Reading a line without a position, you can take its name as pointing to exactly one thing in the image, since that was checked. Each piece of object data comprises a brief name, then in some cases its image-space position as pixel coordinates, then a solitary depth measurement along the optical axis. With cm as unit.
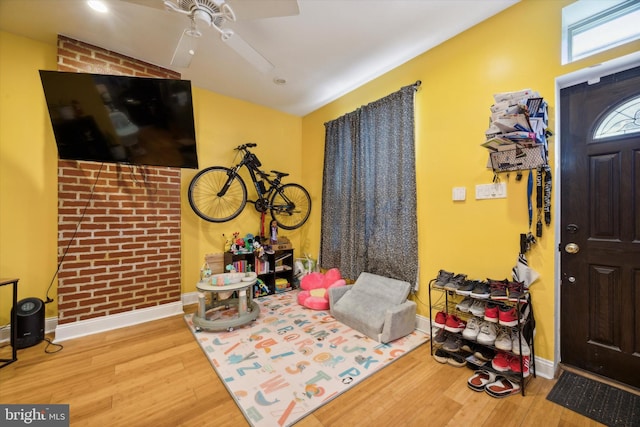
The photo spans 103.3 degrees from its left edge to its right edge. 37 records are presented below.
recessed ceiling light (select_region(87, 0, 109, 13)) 196
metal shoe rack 170
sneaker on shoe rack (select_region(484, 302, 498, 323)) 181
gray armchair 231
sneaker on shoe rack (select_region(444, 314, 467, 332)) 203
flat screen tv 210
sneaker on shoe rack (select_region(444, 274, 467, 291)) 205
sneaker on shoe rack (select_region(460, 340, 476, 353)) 208
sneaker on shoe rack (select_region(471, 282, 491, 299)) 186
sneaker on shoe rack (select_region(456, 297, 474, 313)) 198
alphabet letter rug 158
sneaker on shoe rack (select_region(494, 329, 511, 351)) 177
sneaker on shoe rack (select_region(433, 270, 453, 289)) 214
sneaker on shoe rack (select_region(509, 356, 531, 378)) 173
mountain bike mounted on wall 338
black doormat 144
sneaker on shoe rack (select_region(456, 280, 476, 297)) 195
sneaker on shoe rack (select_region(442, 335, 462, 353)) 202
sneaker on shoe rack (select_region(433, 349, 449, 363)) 202
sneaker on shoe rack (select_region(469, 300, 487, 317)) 190
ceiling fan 159
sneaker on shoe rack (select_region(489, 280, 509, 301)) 180
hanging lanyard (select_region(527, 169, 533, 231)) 190
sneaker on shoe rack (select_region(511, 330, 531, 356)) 175
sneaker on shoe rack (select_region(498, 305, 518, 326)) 173
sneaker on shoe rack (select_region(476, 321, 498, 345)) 184
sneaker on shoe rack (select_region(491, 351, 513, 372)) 177
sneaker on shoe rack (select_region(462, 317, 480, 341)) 191
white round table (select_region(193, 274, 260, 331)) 244
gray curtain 267
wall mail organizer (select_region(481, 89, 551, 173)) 172
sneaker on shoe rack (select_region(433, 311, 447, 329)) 210
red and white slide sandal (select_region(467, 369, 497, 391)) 171
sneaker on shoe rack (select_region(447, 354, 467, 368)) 196
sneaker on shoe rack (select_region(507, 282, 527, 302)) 173
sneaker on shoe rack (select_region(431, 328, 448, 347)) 218
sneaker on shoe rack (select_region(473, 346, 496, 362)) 191
